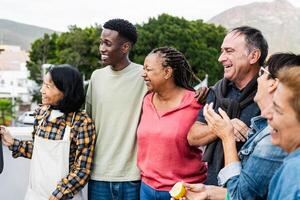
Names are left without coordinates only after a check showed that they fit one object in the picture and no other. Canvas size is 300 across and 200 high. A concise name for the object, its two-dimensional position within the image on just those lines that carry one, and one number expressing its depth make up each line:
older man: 2.16
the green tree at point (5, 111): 27.82
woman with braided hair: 2.37
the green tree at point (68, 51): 32.78
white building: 50.12
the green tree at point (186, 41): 30.56
